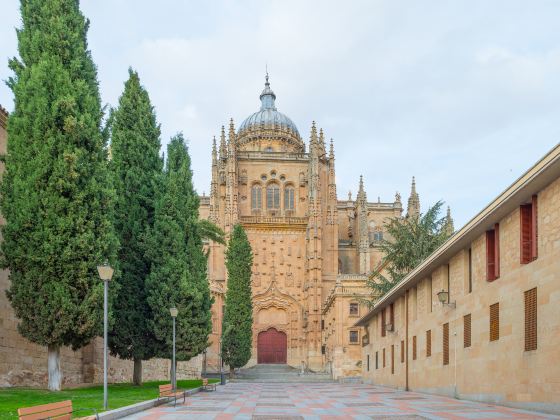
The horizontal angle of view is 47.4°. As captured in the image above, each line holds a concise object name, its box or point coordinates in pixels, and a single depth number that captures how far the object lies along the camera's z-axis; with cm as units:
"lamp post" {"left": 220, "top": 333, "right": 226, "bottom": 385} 3826
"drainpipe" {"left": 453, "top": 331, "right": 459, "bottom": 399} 2084
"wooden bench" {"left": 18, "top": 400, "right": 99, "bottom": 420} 899
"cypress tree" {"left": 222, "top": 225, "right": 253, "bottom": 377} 4759
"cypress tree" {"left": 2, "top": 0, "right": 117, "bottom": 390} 1875
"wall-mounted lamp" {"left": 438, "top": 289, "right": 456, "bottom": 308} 2133
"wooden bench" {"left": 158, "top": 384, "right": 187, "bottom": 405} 1812
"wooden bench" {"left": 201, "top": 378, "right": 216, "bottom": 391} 2810
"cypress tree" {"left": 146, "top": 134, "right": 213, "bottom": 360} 2559
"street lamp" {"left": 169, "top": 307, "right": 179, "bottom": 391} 2368
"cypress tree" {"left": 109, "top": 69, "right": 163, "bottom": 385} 2555
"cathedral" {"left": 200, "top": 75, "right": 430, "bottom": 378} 6347
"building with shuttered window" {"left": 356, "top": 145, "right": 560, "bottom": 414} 1408
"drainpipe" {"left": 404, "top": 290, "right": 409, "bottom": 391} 2844
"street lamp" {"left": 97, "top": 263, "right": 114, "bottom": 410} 1551
